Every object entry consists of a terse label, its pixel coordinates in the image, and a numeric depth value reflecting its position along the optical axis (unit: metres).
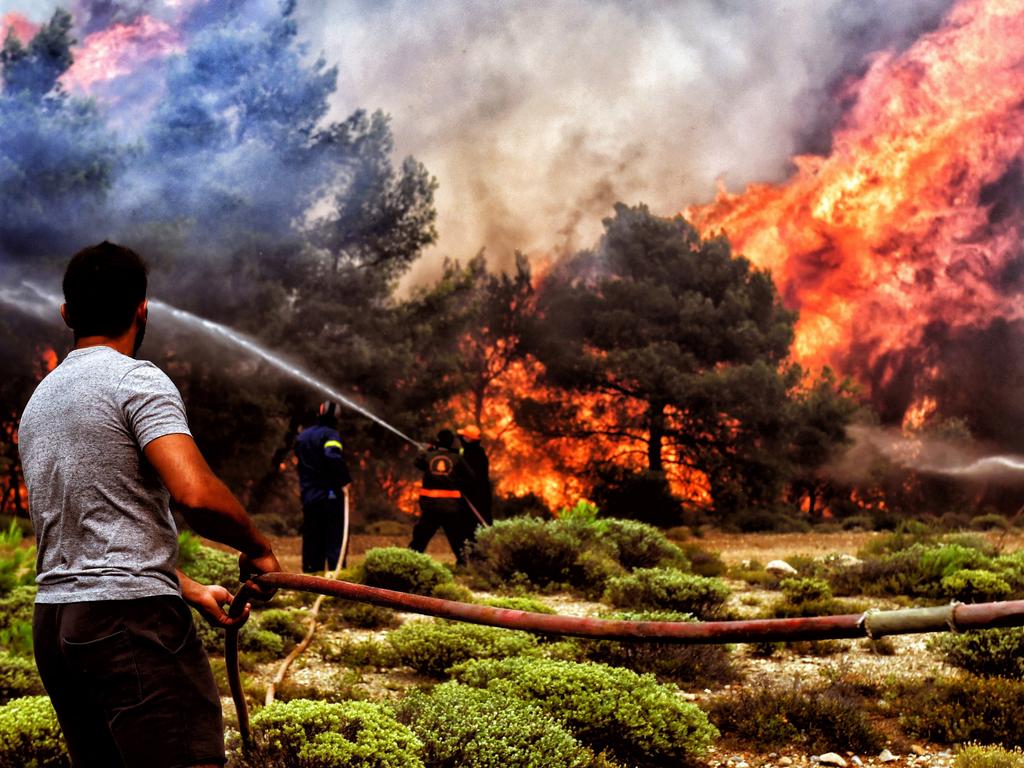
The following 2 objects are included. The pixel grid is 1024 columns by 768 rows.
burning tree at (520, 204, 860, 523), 26.86
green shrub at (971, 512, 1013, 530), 24.79
